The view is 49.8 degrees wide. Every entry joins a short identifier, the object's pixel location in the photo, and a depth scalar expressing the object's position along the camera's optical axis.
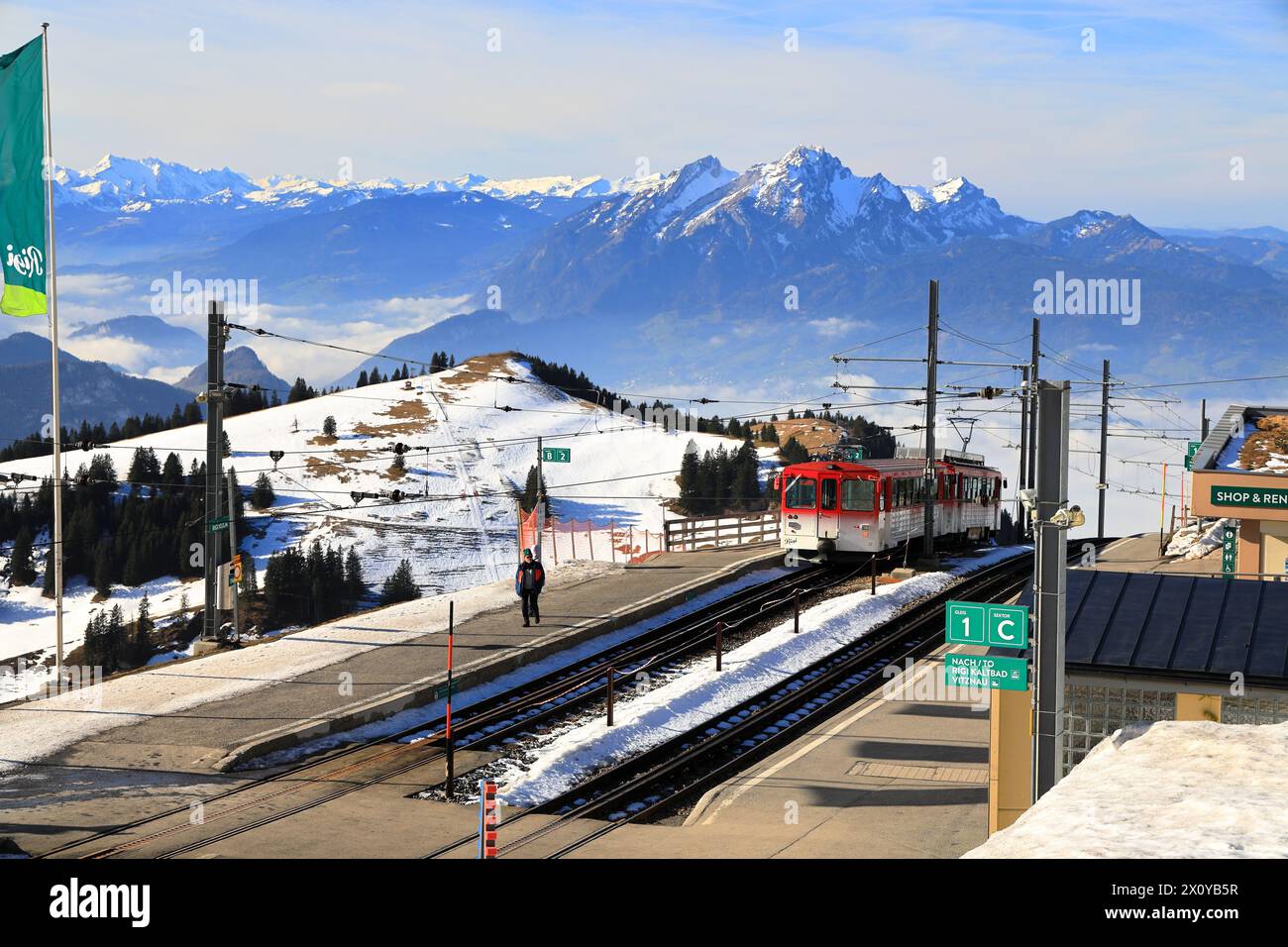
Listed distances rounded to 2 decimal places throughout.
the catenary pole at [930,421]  38.19
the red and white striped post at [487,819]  14.15
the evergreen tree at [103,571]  123.81
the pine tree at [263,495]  129.38
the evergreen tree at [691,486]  117.47
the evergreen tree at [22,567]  132.12
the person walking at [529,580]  29.06
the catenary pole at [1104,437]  53.58
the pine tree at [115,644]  97.94
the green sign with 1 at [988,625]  14.80
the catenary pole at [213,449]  27.51
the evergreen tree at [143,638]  100.62
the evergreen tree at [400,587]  103.94
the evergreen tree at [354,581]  110.50
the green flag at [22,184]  26.36
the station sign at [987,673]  14.59
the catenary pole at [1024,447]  58.08
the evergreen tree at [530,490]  119.94
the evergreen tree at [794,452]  121.56
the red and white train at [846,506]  37.66
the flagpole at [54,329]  25.42
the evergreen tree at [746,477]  110.12
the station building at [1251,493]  30.64
